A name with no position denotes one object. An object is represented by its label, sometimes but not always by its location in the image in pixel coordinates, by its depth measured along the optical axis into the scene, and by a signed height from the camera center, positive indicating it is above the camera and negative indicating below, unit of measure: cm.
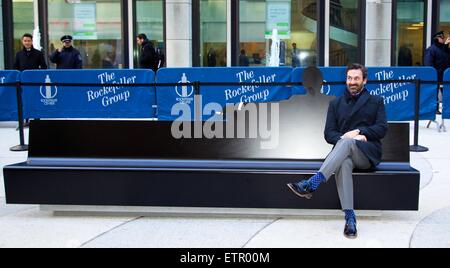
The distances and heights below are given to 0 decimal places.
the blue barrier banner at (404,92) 1129 -18
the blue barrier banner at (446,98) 1117 -30
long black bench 536 -81
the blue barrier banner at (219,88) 1170 -10
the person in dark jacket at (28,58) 1372 +62
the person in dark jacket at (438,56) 1409 +64
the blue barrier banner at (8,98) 1188 -28
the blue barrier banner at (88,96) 1176 -25
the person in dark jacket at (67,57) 1431 +66
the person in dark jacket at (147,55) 1517 +75
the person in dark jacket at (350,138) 509 -49
